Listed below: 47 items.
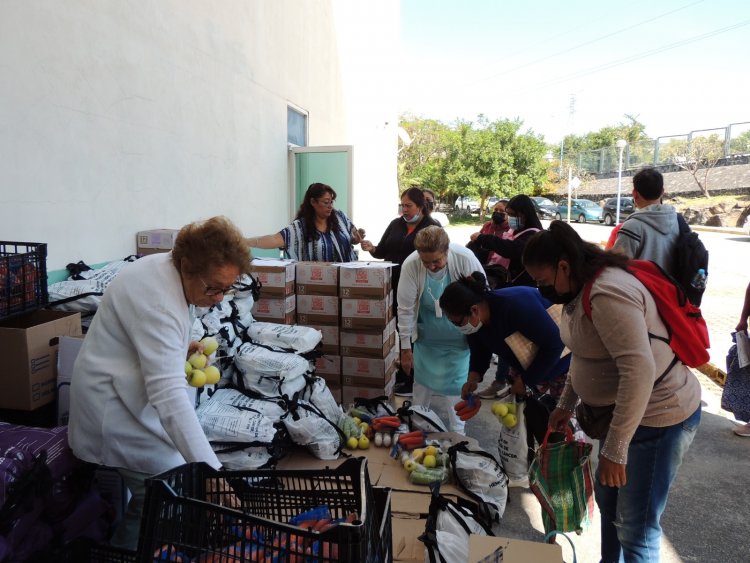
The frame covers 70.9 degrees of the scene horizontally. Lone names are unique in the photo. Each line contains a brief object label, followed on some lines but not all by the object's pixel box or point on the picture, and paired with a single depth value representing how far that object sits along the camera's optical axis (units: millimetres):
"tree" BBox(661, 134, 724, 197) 28894
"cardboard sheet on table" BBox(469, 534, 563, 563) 1780
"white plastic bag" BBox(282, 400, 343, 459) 3066
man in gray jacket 3762
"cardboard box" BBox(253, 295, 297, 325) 4281
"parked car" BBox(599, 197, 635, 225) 23906
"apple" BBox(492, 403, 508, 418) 3008
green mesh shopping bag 2254
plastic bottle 3693
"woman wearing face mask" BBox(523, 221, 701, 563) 1721
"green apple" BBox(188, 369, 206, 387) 2412
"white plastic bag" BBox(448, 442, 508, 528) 2863
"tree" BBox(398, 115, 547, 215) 27047
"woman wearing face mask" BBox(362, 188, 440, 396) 4820
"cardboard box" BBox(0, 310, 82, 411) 2631
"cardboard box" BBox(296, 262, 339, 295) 4383
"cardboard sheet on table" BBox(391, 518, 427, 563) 2350
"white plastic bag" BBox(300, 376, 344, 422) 3393
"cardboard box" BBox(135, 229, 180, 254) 4449
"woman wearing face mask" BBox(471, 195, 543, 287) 4699
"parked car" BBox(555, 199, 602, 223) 26906
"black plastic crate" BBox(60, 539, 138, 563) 1649
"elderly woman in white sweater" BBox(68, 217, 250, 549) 1646
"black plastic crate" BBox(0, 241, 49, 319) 2600
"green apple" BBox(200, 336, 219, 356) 2707
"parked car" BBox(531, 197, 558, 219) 28797
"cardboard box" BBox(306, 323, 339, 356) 4438
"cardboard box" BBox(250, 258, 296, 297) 4262
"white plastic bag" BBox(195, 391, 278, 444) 2783
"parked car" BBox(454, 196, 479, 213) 38884
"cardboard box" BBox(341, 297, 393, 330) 4297
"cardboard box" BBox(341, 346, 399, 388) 4371
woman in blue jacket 2701
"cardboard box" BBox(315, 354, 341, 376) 4461
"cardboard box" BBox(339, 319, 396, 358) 4332
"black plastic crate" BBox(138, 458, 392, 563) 1198
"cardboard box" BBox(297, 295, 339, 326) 4422
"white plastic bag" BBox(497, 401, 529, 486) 3123
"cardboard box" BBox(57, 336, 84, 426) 2768
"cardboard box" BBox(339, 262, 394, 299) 4246
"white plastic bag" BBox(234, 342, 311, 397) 3254
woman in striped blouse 4559
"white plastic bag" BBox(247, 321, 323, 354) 3594
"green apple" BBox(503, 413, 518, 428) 3039
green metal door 7809
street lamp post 22172
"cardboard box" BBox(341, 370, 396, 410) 4426
